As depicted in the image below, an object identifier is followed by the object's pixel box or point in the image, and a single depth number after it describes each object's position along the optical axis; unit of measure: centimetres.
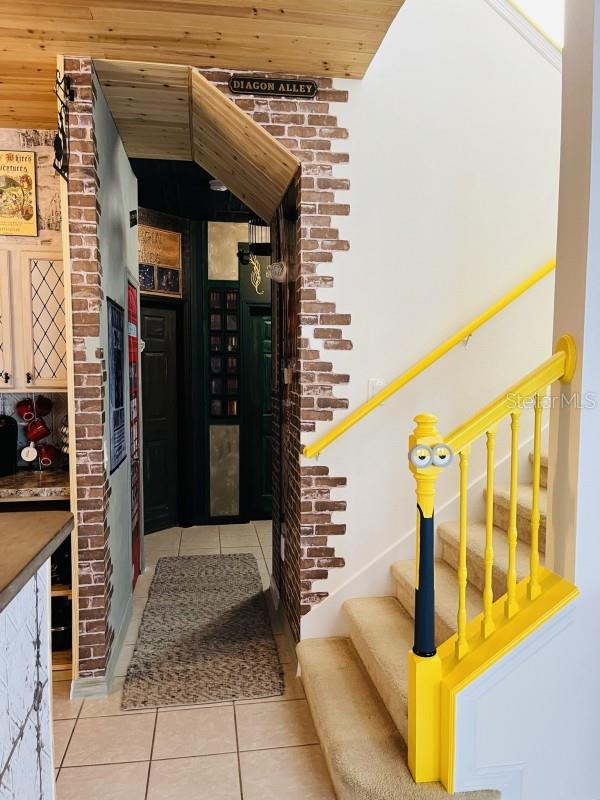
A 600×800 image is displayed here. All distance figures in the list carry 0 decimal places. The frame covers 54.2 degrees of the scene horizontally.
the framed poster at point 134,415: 381
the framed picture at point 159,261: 518
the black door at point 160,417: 536
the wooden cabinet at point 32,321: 305
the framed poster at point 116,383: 301
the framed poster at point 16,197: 305
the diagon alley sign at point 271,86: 269
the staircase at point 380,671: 199
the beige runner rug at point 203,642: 277
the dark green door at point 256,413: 575
